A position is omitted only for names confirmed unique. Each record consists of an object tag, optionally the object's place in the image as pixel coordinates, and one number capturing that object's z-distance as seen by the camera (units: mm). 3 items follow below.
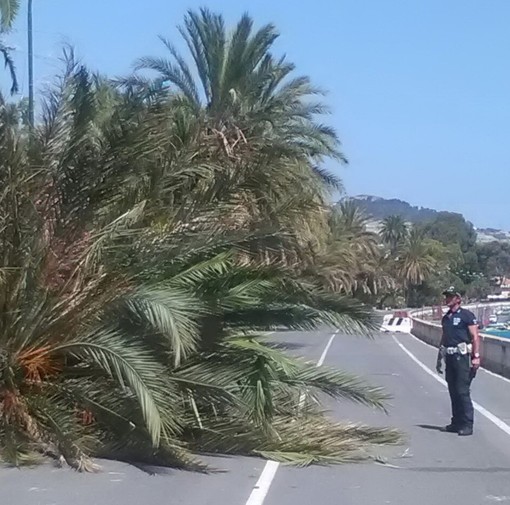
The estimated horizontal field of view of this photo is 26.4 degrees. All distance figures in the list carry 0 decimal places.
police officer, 13711
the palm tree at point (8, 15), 21083
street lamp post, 12988
